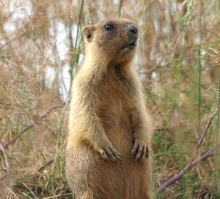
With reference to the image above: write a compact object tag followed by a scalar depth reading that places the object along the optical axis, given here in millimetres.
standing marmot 9203
